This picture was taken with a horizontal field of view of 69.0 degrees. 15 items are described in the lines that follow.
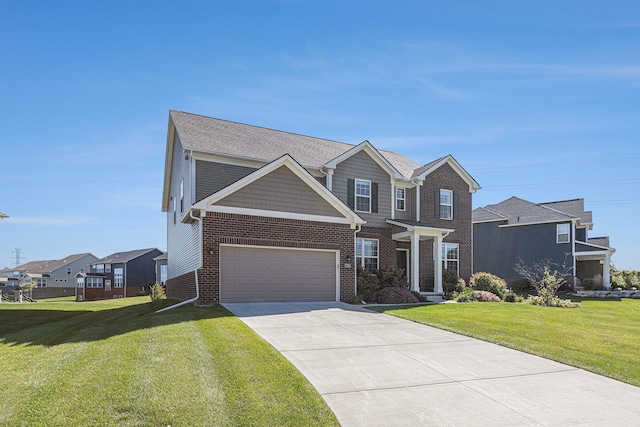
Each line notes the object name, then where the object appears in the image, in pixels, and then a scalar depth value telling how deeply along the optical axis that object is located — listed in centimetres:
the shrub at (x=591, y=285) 3173
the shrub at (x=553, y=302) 1962
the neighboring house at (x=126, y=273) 5991
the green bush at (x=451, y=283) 2306
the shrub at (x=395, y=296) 1870
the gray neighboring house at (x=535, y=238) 3228
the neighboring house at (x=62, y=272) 7275
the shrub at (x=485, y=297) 2167
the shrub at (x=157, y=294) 2511
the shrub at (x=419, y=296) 2008
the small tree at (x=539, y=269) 3206
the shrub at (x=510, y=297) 2180
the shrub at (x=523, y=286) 3209
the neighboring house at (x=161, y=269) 4672
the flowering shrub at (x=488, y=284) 2329
